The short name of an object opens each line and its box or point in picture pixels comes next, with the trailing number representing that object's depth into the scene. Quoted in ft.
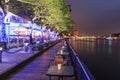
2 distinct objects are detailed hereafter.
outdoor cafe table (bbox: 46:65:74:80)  11.50
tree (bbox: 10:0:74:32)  41.33
